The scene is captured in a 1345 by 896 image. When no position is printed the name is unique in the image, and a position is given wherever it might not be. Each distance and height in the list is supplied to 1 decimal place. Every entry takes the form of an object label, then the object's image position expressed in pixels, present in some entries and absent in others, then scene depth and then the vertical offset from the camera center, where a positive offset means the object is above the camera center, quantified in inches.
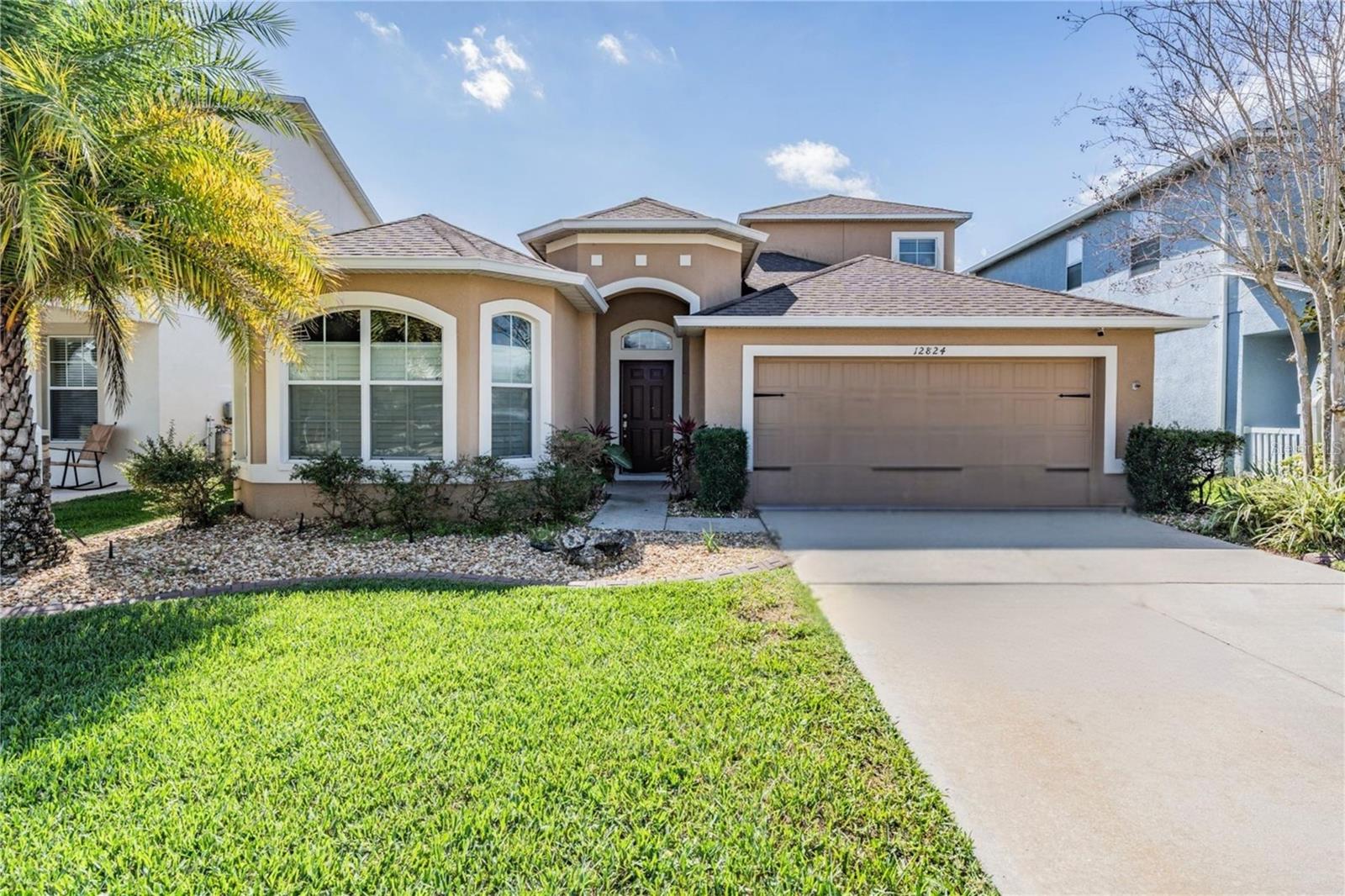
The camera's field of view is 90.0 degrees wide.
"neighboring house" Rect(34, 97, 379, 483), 570.6 +42.6
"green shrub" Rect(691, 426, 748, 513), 408.8 -23.6
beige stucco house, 369.4 +38.9
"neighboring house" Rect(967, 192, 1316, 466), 526.3 +71.2
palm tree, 205.3 +84.2
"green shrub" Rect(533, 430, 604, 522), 363.3 -28.0
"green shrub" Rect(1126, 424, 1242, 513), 391.2 -20.6
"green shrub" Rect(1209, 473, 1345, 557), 309.4 -41.6
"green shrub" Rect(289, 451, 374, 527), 340.2 -29.6
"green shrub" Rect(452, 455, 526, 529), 346.0 -35.1
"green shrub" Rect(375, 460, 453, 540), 335.6 -36.5
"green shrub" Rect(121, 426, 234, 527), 339.9 -28.3
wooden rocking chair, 537.0 -23.0
